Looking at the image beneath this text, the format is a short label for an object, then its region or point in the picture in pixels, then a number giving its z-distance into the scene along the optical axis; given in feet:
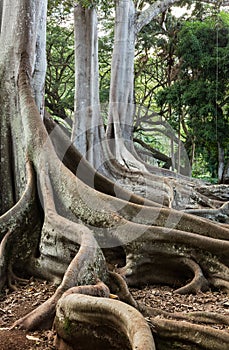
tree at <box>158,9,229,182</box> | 46.75
